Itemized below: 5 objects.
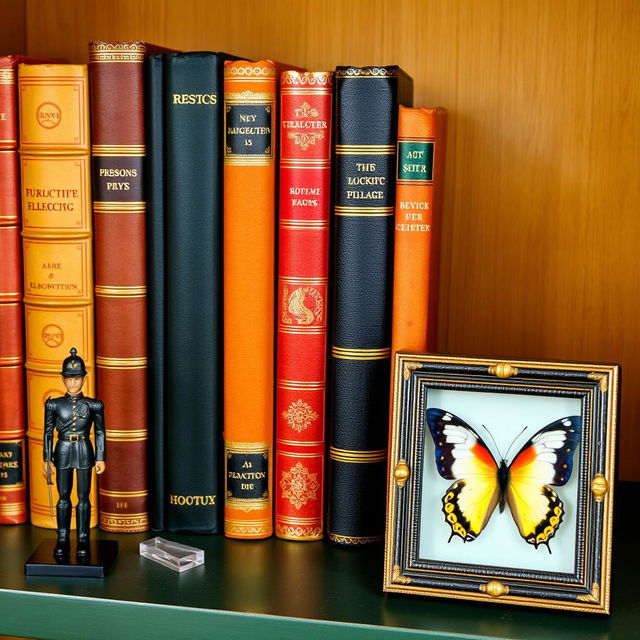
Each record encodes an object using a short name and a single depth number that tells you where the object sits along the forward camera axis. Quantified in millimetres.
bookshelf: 936
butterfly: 767
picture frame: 751
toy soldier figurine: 796
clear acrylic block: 809
